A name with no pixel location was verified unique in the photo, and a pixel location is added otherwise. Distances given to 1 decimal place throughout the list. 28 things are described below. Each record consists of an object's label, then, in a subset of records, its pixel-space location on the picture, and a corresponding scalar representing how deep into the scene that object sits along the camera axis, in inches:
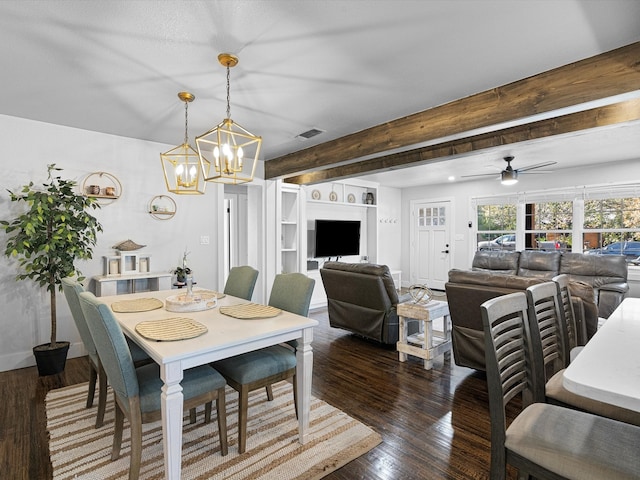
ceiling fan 198.4
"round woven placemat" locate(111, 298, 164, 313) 97.4
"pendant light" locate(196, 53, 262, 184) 86.3
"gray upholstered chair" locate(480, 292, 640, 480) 44.3
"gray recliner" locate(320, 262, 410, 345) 152.2
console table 143.5
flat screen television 254.4
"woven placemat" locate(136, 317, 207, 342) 71.5
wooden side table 132.6
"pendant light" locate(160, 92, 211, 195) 104.0
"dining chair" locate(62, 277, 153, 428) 87.8
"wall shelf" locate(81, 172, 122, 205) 147.7
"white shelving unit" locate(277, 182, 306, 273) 230.5
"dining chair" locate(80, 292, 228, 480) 65.7
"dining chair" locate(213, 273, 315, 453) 81.4
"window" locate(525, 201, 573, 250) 245.0
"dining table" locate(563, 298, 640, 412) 34.2
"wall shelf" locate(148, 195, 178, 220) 166.4
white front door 307.9
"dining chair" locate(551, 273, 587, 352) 83.7
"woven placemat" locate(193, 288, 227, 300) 111.6
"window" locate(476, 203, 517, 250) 272.8
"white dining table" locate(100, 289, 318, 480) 63.5
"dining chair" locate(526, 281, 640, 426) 60.9
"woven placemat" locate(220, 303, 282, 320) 89.7
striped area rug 75.1
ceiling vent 149.7
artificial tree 120.6
